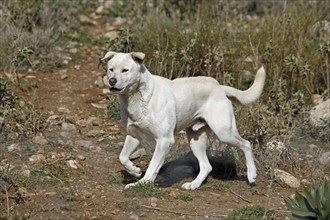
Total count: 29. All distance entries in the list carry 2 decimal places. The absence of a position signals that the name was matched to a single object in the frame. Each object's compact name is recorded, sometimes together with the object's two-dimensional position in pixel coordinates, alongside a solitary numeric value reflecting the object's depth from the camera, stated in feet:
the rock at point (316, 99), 67.53
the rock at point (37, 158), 52.06
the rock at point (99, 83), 69.00
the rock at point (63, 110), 63.59
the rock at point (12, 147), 53.57
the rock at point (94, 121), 61.67
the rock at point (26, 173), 49.38
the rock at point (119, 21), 83.42
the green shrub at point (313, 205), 42.75
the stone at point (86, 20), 83.25
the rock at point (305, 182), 53.28
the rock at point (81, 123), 61.16
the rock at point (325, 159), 56.29
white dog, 47.44
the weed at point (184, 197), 48.19
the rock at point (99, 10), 86.33
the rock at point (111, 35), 79.30
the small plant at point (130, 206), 45.62
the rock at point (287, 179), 52.85
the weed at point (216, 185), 51.60
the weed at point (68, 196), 46.42
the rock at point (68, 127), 59.37
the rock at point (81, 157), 53.66
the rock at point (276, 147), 55.73
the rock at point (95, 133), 59.36
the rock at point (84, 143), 56.85
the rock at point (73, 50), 75.51
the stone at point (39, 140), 55.21
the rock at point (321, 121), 61.11
